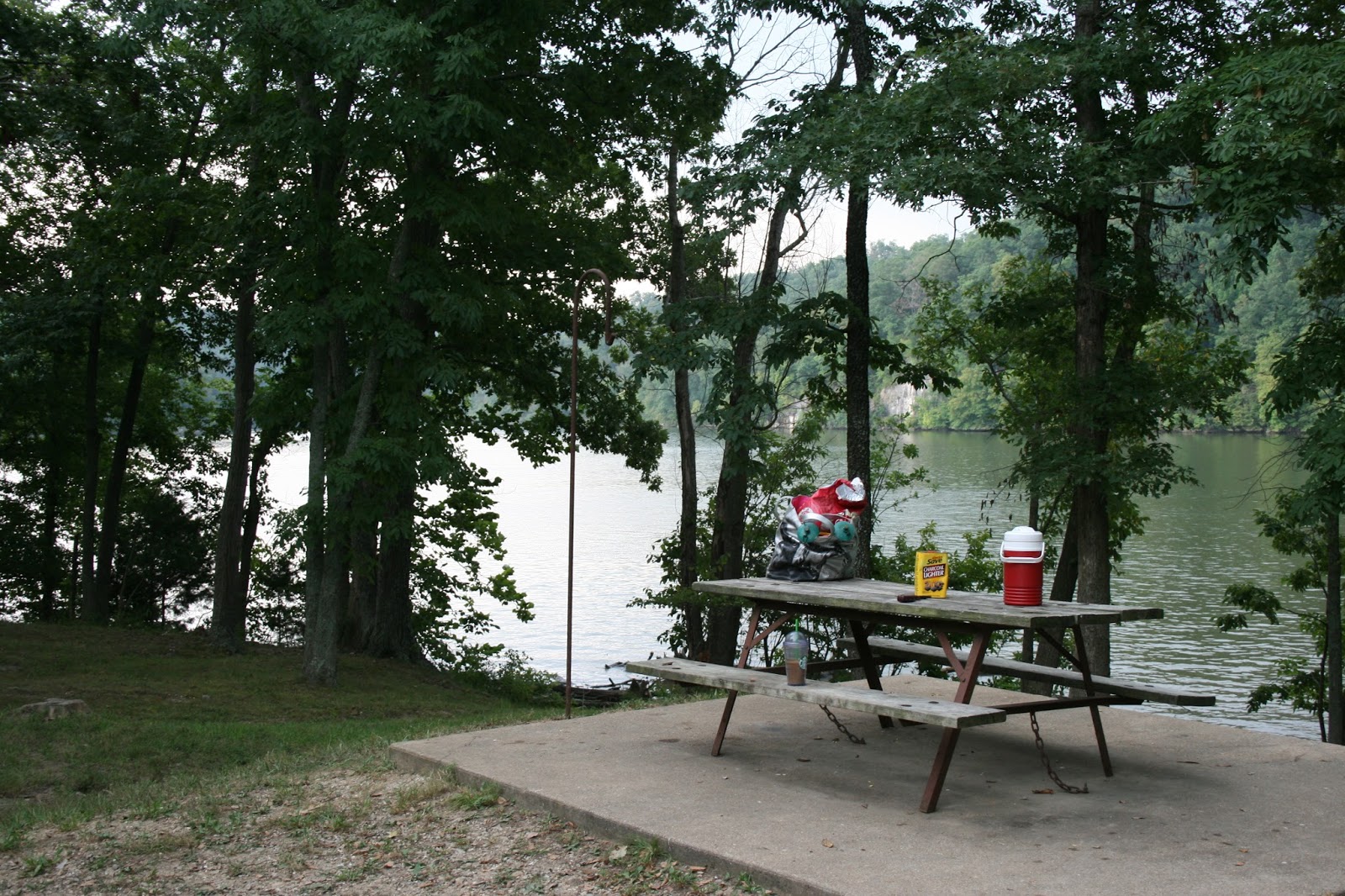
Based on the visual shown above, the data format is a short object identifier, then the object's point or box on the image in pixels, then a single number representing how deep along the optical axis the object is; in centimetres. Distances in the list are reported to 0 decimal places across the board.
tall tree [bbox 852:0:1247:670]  1027
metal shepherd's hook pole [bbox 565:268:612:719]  689
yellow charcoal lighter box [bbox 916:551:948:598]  533
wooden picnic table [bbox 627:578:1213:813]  477
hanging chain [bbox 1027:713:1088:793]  513
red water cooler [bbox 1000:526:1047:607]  506
